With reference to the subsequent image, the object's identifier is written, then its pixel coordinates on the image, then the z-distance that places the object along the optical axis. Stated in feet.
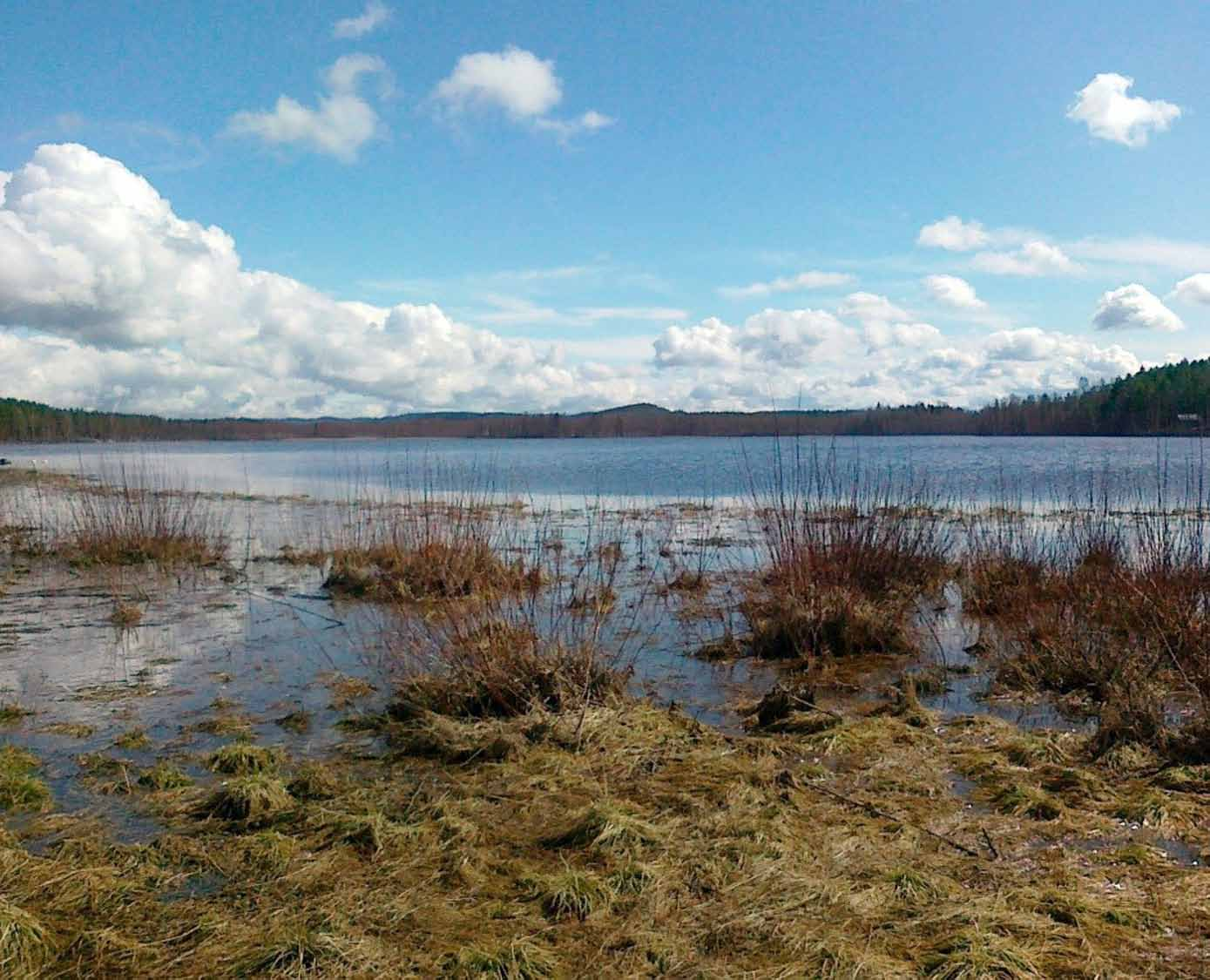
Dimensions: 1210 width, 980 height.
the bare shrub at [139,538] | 57.82
